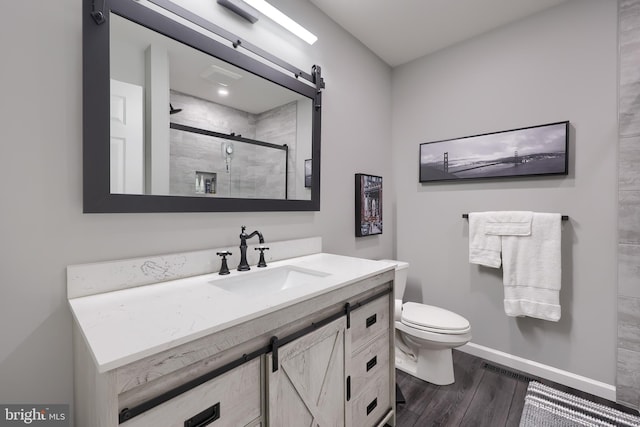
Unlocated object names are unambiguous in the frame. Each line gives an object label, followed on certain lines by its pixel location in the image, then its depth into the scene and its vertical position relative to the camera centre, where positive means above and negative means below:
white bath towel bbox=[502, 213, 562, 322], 1.78 -0.40
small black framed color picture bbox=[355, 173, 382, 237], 2.19 +0.06
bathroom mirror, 0.99 +0.42
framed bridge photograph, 1.83 +0.43
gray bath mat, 1.49 -1.16
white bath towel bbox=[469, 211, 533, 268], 1.91 -0.14
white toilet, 1.71 -0.80
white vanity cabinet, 0.63 -0.48
